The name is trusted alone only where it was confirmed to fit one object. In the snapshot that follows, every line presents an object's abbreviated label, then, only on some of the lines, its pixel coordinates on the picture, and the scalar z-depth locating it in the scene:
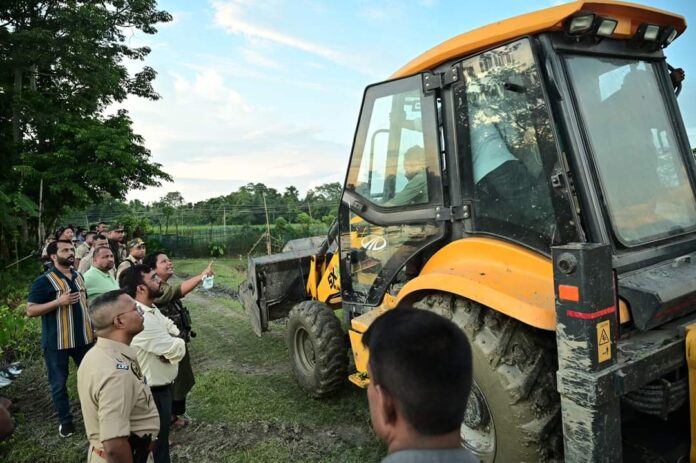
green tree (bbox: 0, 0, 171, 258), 13.73
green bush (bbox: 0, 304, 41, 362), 5.90
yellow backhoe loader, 1.99
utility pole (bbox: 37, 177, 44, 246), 12.73
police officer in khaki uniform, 2.04
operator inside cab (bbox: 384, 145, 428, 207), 3.14
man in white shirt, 2.96
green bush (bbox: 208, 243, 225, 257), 20.38
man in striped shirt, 4.08
